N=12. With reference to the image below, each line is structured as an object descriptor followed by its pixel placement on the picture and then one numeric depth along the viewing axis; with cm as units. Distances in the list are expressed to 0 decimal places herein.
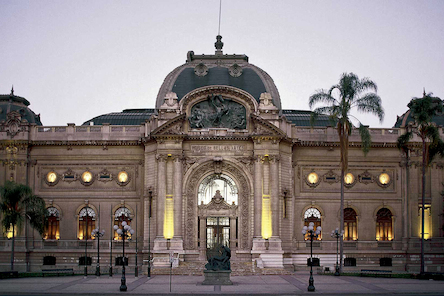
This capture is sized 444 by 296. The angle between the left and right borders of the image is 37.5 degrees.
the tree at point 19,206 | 5931
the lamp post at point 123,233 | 4312
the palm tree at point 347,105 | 6056
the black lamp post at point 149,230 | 5672
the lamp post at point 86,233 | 6165
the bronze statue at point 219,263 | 4919
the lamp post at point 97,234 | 5719
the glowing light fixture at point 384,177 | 6844
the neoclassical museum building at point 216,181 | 6344
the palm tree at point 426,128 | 5769
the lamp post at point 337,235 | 5653
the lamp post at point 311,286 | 4325
